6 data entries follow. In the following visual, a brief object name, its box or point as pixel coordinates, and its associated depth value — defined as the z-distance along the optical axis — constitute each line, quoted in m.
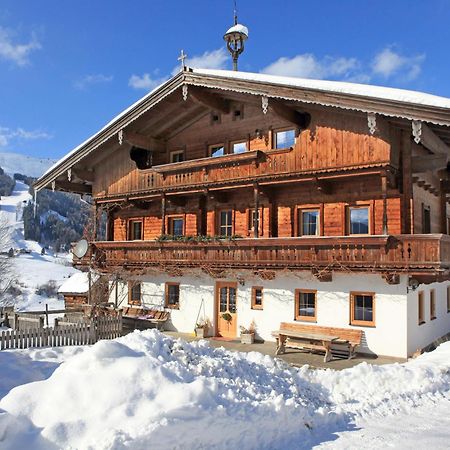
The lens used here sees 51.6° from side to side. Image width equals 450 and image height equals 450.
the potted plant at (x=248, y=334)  17.91
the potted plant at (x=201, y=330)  19.22
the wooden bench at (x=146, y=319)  20.45
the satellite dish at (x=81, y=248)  22.74
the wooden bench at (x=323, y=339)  15.11
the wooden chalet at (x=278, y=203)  15.37
